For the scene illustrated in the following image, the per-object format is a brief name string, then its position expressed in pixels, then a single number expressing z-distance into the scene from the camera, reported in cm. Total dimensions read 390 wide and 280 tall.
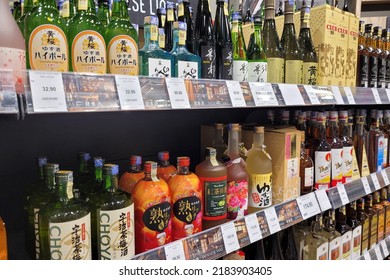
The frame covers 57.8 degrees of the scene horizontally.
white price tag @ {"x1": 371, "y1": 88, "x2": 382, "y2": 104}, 173
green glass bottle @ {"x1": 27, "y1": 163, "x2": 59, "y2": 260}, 97
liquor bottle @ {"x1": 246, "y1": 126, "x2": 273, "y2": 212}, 133
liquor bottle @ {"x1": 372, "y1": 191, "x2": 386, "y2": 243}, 207
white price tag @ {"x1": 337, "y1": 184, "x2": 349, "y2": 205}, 159
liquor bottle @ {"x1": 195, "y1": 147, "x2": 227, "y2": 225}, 117
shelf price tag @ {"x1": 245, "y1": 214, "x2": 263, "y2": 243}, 120
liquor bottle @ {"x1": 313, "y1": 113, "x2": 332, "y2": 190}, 157
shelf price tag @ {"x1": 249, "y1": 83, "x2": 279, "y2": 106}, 115
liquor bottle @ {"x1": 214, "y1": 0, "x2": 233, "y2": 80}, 131
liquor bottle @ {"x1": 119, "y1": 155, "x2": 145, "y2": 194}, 111
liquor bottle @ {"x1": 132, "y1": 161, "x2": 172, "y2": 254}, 100
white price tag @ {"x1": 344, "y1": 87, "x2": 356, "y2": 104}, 156
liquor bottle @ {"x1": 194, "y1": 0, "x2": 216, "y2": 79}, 127
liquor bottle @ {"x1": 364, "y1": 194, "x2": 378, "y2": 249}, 200
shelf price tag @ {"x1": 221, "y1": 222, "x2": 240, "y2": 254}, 113
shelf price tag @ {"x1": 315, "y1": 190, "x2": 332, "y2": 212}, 149
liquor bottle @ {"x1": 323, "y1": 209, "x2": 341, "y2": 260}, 170
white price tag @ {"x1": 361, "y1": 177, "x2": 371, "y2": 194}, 175
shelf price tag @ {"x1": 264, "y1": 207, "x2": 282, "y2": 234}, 128
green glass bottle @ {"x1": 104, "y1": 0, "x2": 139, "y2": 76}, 99
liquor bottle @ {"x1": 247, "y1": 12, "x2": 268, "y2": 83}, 137
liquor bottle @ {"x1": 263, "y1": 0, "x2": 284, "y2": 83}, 151
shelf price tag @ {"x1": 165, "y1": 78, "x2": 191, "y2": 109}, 93
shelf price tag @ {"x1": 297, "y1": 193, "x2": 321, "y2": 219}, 141
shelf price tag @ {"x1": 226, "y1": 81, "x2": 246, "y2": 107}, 107
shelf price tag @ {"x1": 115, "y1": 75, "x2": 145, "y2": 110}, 83
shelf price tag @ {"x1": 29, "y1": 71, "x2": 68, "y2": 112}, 68
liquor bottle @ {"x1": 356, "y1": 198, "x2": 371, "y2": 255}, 194
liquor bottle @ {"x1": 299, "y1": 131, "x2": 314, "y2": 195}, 152
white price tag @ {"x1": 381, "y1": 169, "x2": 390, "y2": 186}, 193
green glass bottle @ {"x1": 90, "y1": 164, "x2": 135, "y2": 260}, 93
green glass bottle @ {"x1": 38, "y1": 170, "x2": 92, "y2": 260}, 85
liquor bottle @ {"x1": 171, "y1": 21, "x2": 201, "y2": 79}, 115
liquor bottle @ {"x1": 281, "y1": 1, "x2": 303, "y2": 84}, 154
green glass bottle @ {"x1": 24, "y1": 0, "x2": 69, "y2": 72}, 87
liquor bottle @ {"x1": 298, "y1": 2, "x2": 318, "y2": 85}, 157
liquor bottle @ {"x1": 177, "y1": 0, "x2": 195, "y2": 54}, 141
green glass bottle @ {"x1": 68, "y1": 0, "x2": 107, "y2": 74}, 93
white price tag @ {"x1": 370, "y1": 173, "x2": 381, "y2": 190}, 184
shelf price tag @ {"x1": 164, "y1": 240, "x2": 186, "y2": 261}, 98
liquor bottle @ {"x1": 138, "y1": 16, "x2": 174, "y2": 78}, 108
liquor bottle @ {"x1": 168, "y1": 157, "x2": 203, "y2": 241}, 107
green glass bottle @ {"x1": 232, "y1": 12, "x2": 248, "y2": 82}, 133
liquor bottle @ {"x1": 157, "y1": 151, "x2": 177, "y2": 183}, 116
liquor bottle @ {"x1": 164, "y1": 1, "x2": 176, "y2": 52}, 145
